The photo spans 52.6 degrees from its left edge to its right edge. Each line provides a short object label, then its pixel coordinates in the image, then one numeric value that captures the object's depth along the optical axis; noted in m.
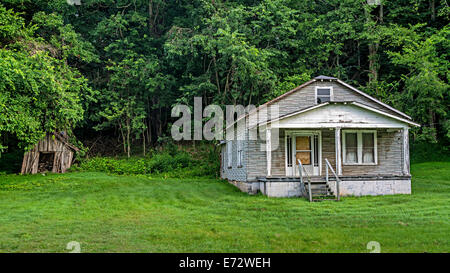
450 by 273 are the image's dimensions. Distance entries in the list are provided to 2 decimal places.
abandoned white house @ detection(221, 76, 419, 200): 18.97
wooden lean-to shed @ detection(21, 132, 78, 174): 27.28
